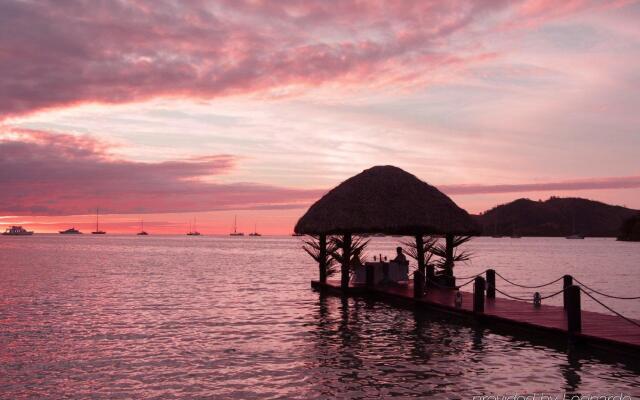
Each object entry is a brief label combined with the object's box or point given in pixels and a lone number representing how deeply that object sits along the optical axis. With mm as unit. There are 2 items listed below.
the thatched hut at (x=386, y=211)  25344
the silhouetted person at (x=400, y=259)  27594
